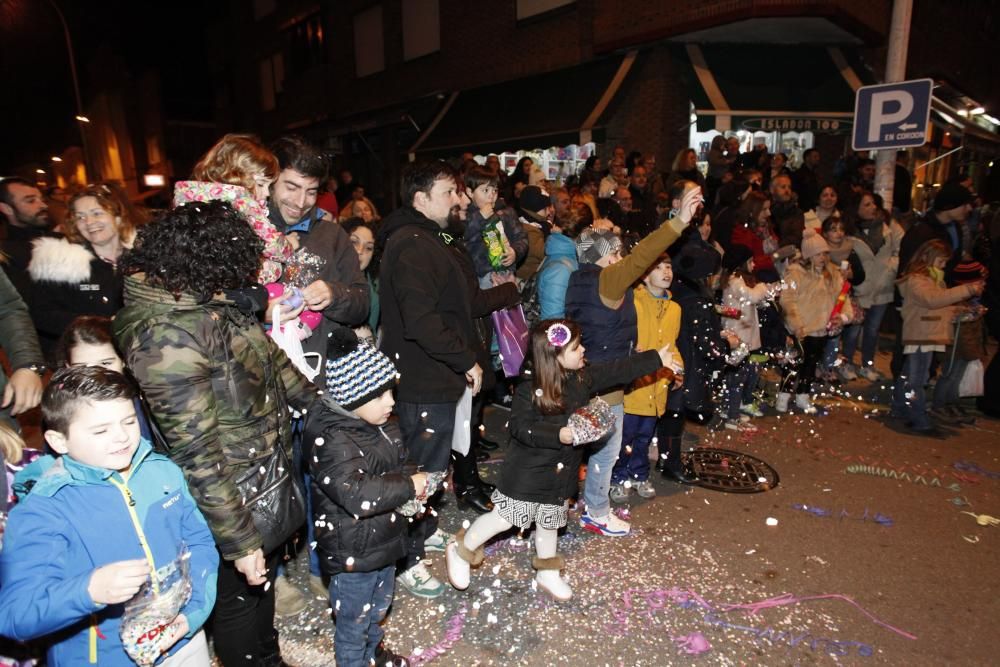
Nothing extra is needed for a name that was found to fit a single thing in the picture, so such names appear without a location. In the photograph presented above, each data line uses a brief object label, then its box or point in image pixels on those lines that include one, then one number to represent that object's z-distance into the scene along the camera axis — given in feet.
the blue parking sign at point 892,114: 24.20
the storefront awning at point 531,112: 41.42
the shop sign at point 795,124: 37.93
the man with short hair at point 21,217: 13.57
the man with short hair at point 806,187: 34.32
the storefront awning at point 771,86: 38.01
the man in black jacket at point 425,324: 11.30
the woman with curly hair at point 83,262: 10.94
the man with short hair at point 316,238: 10.15
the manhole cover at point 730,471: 15.87
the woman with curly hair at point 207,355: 6.68
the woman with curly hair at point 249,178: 8.68
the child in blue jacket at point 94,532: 5.57
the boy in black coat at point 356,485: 8.31
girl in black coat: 11.00
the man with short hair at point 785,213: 22.54
